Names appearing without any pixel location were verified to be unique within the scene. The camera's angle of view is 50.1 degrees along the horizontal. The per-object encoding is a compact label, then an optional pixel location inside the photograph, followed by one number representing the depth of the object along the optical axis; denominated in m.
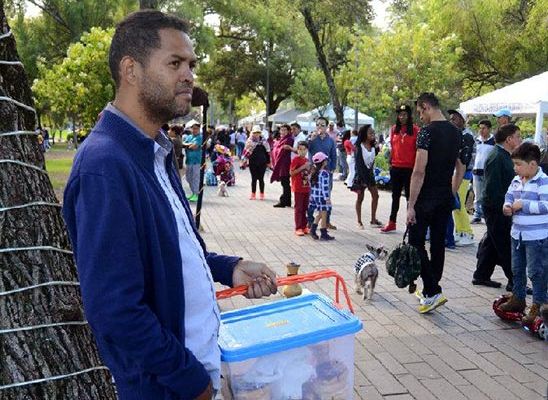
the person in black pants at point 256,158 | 13.80
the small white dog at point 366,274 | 5.95
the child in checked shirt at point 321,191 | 9.23
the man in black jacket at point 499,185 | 5.97
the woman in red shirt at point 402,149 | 8.90
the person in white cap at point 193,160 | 12.87
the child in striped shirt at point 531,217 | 4.92
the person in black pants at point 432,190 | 5.49
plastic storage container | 2.05
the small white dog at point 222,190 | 15.55
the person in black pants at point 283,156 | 12.74
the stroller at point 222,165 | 15.98
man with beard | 1.59
